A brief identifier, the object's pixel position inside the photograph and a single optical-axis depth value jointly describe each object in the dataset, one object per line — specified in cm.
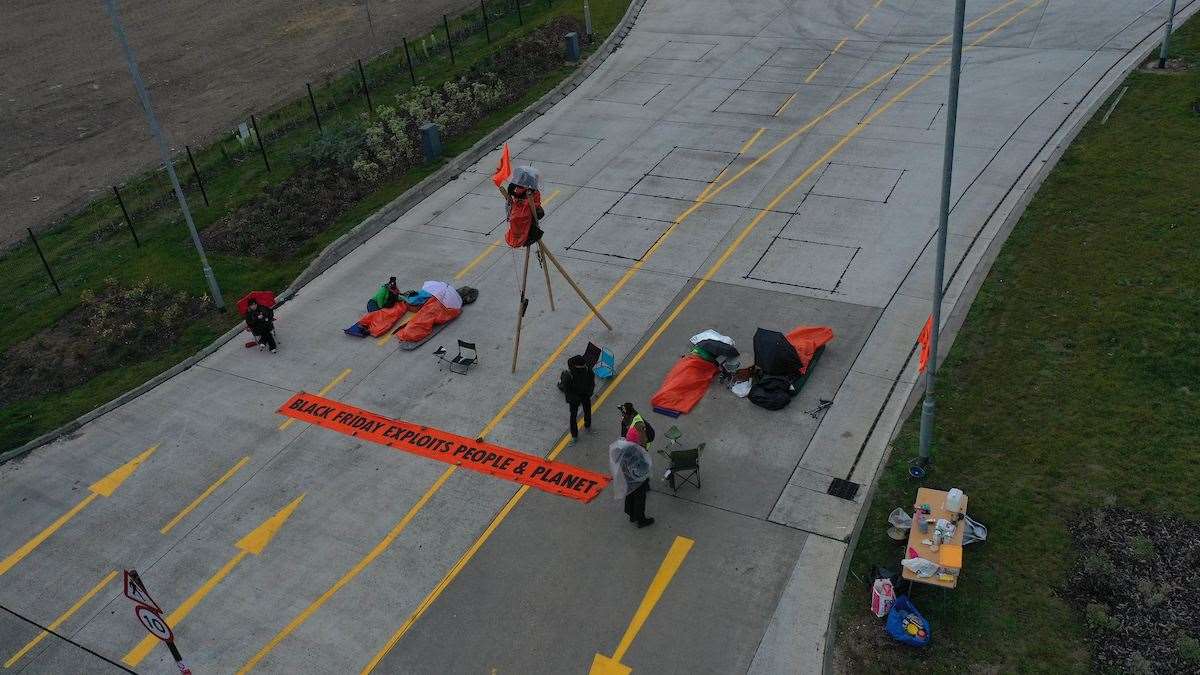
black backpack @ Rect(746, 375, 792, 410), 1538
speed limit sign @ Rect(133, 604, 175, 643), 1034
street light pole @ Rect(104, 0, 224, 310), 1750
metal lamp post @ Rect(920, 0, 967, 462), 1083
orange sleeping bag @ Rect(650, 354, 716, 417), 1566
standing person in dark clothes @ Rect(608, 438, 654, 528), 1259
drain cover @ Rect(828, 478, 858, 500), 1369
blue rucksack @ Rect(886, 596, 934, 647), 1120
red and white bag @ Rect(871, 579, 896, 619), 1155
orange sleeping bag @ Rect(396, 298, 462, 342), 1822
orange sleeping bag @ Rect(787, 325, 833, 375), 1612
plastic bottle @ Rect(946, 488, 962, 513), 1223
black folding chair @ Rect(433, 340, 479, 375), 1728
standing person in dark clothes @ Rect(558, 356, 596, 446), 1468
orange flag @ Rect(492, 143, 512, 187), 1597
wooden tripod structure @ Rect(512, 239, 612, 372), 1666
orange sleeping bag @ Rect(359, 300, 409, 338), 1866
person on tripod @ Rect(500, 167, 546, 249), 1557
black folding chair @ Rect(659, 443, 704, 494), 1362
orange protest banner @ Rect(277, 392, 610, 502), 1453
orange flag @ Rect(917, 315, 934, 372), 1290
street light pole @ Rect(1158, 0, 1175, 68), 2465
